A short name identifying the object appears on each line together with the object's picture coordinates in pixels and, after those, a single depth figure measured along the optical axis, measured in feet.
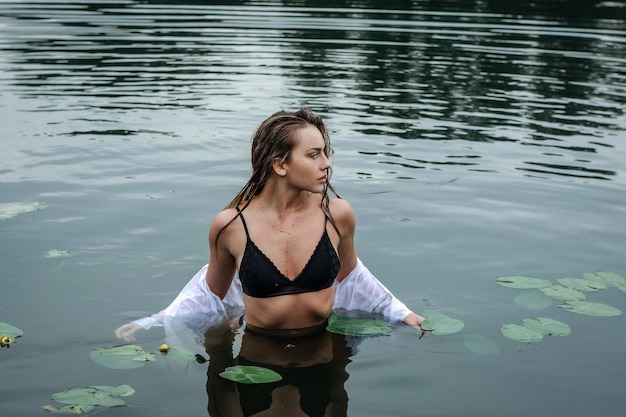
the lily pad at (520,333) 19.81
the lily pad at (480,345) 19.69
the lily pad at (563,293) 22.14
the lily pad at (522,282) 22.85
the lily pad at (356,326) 19.52
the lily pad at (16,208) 27.71
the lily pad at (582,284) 22.75
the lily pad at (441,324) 19.86
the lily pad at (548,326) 20.27
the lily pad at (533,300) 21.86
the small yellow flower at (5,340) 19.26
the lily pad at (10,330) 19.60
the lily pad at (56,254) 24.85
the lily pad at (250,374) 17.34
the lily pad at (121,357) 18.11
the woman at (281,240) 18.02
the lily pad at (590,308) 21.21
